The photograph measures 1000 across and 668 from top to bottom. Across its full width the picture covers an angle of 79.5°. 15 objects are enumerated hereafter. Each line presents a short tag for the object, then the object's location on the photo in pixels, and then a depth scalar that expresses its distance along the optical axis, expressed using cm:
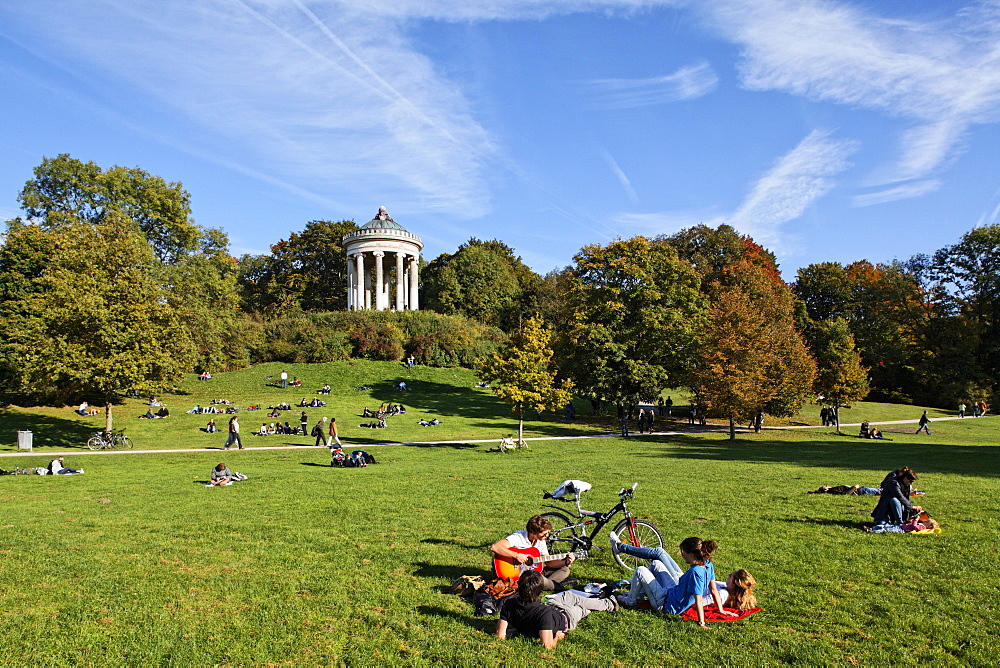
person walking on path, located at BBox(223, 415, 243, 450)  2688
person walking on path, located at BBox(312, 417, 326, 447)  2888
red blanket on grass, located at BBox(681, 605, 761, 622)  715
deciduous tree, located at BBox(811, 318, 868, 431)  3956
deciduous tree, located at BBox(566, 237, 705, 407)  3919
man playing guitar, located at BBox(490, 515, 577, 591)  813
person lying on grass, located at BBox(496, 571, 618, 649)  668
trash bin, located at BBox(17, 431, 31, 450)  2547
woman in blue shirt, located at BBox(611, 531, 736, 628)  719
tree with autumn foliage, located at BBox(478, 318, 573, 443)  3112
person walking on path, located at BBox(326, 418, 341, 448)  2841
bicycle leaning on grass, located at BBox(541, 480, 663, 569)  929
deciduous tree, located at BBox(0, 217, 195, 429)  2606
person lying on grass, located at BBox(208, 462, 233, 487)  1819
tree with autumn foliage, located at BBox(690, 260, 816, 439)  3234
